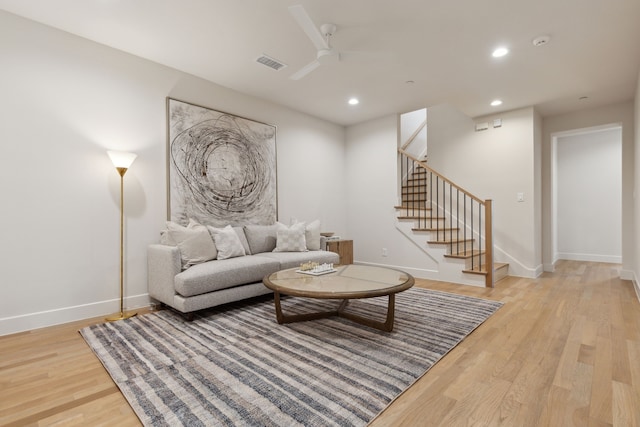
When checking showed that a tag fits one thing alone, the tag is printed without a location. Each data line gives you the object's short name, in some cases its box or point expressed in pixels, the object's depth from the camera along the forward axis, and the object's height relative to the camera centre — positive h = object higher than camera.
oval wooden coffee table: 2.25 -0.56
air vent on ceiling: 3.24 +1.70
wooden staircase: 4.34 -0.10
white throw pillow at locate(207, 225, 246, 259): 3.36 -0.30
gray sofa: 2.74 -0.59
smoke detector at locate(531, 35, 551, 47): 2.82 +1.65
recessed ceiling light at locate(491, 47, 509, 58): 3.05 +1.67
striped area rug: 1.50 -0.96
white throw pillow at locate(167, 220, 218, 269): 3.07 -0.27
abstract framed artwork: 3.53 +0.64
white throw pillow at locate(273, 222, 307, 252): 4.04 -0.33
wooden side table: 4.80 -0.54
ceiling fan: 2.17 +1.43
